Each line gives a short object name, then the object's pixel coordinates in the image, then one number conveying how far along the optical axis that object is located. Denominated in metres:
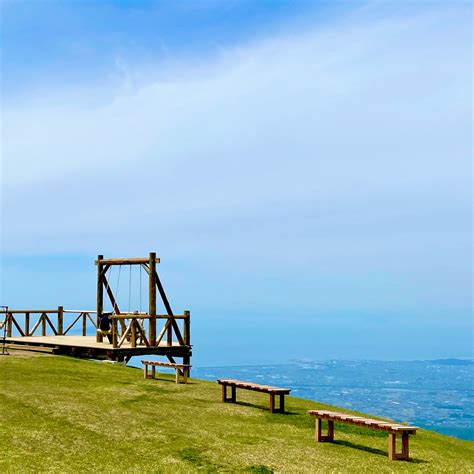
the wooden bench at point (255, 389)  23.41
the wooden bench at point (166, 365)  29.50
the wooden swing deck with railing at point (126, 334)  35.44
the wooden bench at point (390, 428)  17.58
